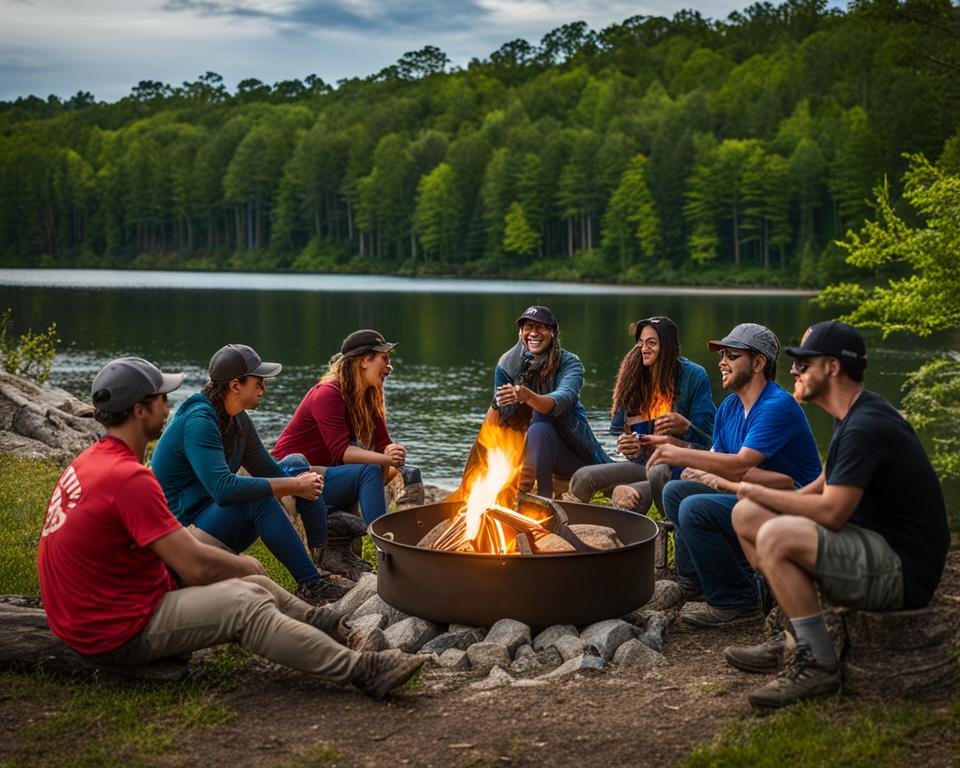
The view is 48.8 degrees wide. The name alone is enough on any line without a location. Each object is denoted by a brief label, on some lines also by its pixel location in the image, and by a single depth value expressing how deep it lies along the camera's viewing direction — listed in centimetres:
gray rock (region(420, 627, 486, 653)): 621
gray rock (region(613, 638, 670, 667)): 586
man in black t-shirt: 455
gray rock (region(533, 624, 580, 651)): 612
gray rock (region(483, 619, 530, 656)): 601
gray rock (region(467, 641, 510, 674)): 587
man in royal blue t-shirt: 626
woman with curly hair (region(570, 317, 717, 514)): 786
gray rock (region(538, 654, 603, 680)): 561
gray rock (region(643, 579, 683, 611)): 699
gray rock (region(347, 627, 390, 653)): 621
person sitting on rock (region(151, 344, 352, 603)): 643
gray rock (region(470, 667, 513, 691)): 542
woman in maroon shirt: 810
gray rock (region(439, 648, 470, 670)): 589
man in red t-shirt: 480
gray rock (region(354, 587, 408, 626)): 670
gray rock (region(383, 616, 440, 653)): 627
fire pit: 611
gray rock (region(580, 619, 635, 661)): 598
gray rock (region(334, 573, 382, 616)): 705
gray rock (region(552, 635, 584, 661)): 598
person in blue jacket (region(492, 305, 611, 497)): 858
